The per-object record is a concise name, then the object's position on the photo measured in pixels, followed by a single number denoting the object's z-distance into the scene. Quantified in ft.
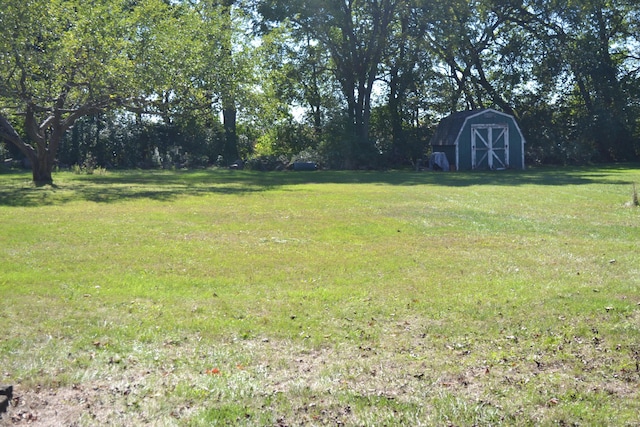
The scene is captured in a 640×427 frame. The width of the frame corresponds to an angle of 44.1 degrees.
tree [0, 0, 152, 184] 78.07
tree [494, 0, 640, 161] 155.12
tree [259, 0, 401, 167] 146.41
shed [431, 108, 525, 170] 143.64
